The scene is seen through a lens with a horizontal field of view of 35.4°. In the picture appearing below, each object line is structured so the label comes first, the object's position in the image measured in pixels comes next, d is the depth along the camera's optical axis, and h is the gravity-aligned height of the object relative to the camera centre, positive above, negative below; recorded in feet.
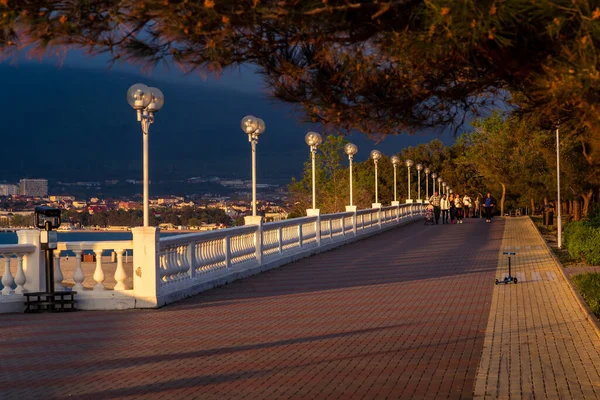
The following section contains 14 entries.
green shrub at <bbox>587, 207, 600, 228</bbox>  92.99 -2.23
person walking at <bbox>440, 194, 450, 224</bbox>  176.24 -1.15
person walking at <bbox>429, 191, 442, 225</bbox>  171.32 -1.23
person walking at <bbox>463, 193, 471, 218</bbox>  200.72 -0.35
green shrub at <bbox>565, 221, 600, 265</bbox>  77.30 -4.01
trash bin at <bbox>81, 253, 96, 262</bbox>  130.99 -7.38
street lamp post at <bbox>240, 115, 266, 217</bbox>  75.56 +5.93
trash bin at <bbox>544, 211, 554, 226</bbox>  174.63 -4.20
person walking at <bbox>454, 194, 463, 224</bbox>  178.13 -1.42
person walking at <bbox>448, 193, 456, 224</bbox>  175.94 -2.11
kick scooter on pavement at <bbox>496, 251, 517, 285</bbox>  61.52 -5.36
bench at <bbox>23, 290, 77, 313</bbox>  48.65 -4.88
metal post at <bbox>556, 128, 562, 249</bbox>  103.73 -1.73
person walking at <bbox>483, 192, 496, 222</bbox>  178.60 -1.52
